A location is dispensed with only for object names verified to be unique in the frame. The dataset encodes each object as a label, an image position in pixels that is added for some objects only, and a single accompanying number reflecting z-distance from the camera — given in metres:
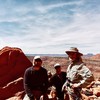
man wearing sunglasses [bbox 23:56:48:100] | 2.97
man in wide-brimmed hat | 2.60
